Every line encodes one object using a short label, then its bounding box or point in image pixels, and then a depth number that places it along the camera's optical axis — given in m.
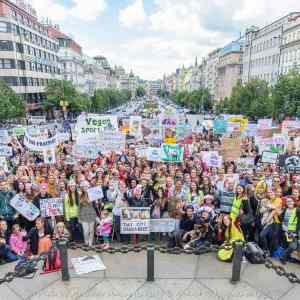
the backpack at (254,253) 6.28
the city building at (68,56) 72.69
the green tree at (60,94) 48.94
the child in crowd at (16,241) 6.90
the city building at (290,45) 45.09
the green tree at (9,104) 31.67
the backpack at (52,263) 6.40
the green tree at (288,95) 30.53
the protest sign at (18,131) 17.70
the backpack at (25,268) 5.54
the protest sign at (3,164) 10.82
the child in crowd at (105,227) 7.45
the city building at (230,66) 76.01
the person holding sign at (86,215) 7.45
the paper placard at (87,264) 6.46
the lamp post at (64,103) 43.70
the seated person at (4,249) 6.68
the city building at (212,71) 97.22
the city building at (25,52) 44.03
